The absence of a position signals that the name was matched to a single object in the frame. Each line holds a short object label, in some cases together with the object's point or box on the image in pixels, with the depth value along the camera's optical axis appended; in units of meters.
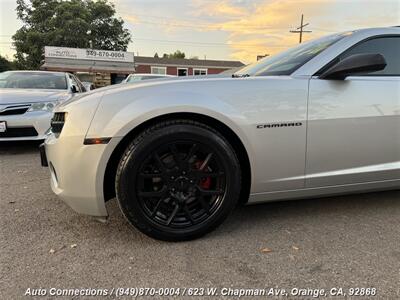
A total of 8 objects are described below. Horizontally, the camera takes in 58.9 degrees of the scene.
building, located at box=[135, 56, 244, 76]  39.38
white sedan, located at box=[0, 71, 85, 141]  4.89
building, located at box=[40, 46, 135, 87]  25.23
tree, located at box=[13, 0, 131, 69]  33.84
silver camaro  2.22
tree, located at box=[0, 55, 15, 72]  37.09
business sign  25.30
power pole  32.10
